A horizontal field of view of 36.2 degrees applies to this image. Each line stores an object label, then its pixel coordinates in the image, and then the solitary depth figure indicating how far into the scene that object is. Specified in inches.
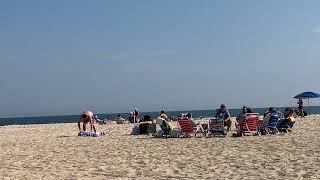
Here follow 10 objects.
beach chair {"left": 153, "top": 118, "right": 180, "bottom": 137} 639.1
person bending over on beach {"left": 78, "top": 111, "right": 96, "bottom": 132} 718.0
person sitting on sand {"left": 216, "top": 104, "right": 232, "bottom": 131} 681.0
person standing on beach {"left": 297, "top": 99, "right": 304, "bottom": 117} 1103.5
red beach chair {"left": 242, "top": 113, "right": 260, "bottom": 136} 613.0
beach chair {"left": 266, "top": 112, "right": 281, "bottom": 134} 618.2
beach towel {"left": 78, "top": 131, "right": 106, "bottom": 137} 695.8
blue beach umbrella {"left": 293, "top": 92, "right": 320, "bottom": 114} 1157.3
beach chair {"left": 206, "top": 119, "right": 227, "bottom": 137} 606.5
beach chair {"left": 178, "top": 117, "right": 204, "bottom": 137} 623.2
